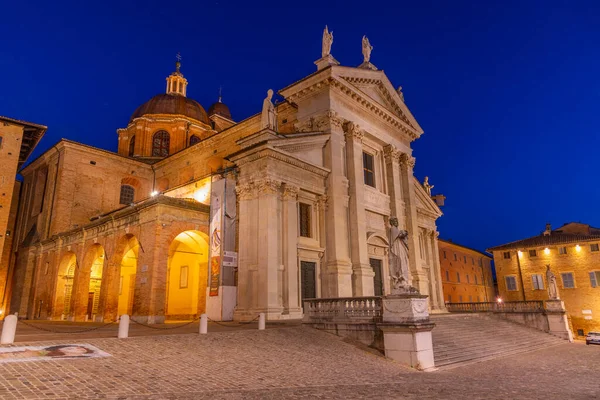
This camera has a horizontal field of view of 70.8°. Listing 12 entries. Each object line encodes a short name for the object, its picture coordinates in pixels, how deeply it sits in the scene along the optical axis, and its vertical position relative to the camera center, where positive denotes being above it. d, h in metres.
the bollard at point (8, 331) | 8.57 -0.46
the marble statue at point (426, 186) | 32.41 +8.66
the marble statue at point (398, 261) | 12.21 +1.20
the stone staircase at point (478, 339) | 13.29 -1.50
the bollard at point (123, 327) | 10.10 -0.49
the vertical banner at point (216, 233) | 18.30 +3.12
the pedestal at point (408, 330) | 11.16 -0.76
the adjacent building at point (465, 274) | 45.62 +3.11
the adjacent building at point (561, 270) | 33.84 +2.46
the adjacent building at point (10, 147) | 24.19 +9.48
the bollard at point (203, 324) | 11.55 -0.52
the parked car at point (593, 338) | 21.42 -1.97
